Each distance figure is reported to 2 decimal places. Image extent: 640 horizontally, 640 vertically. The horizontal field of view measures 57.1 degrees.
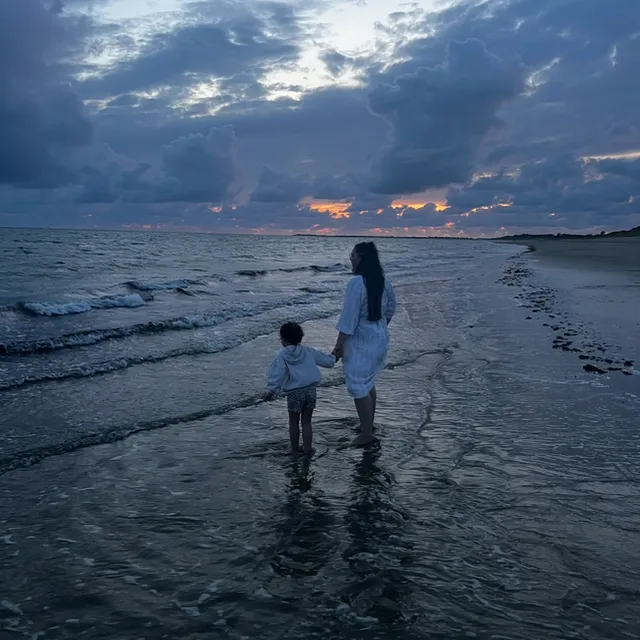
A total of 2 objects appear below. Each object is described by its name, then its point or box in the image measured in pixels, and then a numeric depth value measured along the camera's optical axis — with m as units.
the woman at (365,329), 6.45
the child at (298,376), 6.21
